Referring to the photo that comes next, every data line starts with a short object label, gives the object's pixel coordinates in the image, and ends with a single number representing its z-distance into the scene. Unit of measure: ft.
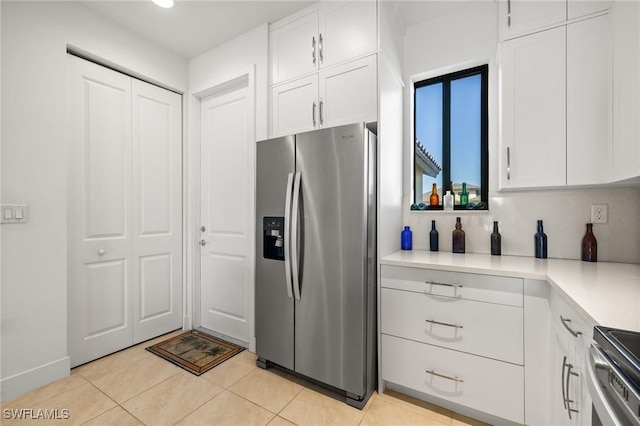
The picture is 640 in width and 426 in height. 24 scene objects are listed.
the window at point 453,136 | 7.33
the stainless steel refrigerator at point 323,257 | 5.65
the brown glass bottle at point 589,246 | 5.71
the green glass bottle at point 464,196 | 7.35
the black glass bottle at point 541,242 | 6.18
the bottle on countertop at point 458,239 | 6.98
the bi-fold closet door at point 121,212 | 7.26
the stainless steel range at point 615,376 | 1.82
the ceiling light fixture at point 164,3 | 6.84
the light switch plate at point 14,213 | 5.81
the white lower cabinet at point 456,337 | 4.84
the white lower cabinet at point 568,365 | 3.18
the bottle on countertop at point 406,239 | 7.51
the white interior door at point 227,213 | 8.36
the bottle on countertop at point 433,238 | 7.28
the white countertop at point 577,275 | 2.86
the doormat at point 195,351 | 7.27
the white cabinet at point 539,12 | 5.14
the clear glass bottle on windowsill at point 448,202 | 7.38
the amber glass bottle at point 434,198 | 7.69
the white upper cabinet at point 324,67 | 6.33
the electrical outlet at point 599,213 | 5.76
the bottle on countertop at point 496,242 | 6.58
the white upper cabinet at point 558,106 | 5.05
